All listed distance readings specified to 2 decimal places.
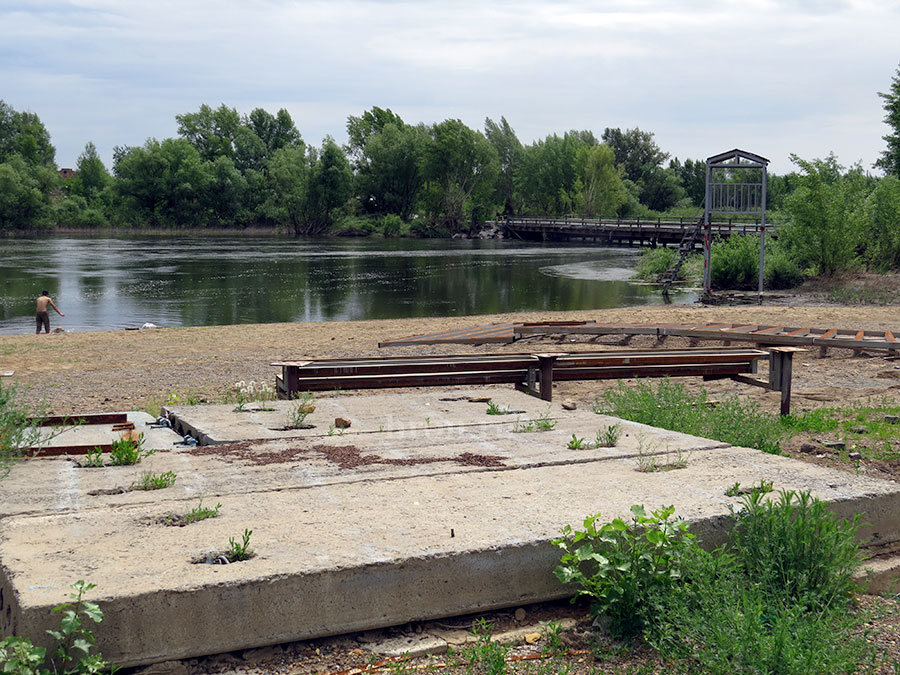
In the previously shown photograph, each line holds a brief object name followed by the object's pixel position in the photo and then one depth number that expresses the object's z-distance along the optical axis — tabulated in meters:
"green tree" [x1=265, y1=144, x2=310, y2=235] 102.94
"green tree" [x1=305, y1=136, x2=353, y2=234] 102.12
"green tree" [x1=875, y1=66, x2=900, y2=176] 49.41
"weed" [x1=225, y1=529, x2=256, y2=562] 4.14
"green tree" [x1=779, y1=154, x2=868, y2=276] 32.44
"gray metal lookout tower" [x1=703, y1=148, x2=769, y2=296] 28.67
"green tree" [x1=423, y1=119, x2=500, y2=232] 101.69
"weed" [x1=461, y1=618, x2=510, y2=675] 3.69
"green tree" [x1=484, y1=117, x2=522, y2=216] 115.75
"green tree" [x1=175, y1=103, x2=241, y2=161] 124.31
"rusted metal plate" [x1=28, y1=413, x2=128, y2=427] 7.27
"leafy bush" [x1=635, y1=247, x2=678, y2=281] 40.22
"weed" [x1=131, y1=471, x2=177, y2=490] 5.33
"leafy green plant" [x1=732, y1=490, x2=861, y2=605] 4.27
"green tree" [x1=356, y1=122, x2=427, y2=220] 108.06
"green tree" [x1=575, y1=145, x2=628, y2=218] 102.56
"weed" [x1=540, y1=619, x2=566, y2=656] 3.93
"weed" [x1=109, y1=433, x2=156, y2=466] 5.94
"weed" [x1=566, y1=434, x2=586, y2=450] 6.43
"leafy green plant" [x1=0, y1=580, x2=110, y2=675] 3.32
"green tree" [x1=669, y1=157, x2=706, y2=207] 111.69
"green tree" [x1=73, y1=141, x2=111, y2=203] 142.50
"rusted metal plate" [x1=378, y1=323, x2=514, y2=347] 15.98
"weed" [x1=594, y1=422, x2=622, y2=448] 6.55
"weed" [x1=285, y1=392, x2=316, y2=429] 7.33
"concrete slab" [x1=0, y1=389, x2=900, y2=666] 3.73
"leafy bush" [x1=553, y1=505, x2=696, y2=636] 4.12
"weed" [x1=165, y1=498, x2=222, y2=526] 4.71
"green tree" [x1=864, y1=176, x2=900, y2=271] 33.91
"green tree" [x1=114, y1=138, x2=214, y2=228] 105.06
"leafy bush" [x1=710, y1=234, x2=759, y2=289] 34.53
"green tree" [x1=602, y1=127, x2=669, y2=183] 120.81
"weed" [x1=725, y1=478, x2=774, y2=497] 4.86
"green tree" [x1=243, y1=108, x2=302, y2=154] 130.75
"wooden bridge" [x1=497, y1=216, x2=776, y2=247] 59.72
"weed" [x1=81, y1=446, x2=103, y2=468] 5.89
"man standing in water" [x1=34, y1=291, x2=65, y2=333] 22.20
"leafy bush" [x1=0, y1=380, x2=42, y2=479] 5.82
